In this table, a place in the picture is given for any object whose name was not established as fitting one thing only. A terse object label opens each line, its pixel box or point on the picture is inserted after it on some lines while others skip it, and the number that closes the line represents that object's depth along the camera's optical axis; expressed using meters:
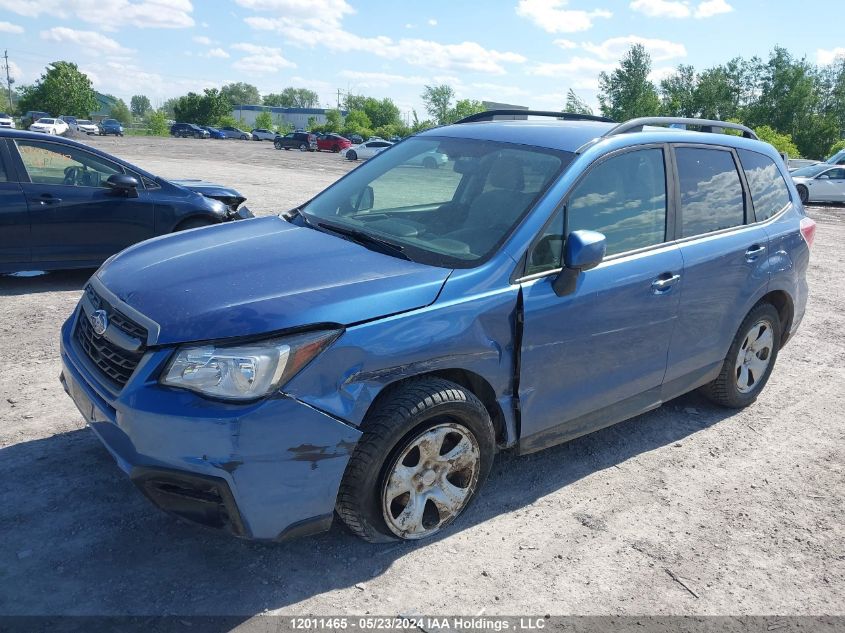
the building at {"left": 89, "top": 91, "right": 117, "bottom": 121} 105.25
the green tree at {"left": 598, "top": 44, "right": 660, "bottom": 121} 87.81
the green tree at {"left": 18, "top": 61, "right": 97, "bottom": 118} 97.31
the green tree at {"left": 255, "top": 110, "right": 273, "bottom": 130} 109.51
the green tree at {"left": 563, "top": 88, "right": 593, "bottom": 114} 76.47
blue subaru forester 2.68
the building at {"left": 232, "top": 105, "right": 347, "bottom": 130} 140.82
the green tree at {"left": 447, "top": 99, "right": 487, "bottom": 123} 107.97
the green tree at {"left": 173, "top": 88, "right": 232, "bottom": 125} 100.00
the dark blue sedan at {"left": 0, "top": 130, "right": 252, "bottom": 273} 6.95
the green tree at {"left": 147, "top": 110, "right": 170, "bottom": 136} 88.31
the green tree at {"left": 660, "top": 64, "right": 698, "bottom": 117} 83.71
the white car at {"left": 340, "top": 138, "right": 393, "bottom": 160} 45.83
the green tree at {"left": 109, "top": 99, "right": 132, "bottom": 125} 143.88
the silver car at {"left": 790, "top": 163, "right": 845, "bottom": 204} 23.52
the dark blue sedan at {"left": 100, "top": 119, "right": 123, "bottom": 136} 72.00
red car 55.55
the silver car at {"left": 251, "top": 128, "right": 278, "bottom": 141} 82.11
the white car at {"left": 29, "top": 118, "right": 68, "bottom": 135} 52.03
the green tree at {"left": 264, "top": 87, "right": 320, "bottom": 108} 177.62
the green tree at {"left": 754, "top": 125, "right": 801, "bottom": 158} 51.69
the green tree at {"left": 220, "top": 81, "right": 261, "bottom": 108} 167.00
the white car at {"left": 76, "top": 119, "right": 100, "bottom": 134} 67.69
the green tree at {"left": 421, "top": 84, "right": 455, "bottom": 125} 113.12
